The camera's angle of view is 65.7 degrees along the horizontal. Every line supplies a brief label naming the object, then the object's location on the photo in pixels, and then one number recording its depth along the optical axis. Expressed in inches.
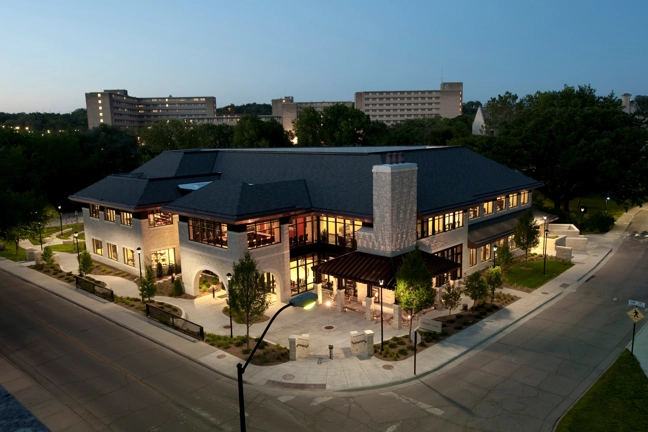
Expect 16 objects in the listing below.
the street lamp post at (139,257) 1550.2
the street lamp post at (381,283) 1068.5
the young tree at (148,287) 1369.3
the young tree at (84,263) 1638.8
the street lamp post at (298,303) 663.1
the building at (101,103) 7829.7
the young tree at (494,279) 1366.9
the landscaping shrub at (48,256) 1813.5
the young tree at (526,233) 1713.8
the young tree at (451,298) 1258.6
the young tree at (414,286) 1146.7
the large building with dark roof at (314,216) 1362.0
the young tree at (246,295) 1097.4
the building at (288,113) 7578.7
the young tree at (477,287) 1299.2
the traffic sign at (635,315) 956.6
